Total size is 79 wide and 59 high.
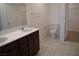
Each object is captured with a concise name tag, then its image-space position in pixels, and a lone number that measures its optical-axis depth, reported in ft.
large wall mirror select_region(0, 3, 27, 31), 4.21
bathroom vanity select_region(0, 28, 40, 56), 3.59
